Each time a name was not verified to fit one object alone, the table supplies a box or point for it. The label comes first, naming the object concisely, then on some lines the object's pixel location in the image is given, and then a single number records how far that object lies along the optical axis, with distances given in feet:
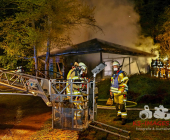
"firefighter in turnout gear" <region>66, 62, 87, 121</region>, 17.67
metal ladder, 19.19
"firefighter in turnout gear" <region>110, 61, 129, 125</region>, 17.84
